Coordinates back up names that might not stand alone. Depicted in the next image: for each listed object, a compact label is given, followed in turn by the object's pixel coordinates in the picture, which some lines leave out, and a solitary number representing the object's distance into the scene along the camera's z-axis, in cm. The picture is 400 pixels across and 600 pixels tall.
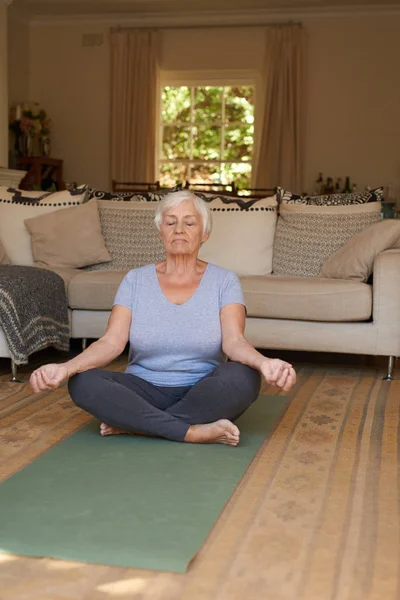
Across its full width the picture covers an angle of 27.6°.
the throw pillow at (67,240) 462
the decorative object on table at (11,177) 738
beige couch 388
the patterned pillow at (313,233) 443
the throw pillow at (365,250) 405
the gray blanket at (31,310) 354
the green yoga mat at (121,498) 170
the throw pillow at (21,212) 473
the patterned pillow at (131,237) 468
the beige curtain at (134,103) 923
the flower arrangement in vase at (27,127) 884
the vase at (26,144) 892
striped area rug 154
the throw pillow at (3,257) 461
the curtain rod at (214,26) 880
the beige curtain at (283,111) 880
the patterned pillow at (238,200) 470
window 928
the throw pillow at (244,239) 457
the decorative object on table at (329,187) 866
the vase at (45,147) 916
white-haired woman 250
